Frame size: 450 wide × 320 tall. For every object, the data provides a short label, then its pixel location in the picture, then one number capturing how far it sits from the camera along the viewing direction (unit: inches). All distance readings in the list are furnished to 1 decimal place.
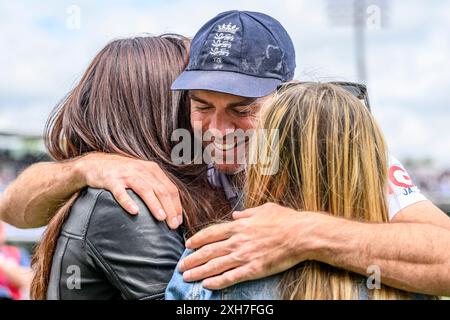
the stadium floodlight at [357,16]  940.0
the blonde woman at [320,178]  71.6
